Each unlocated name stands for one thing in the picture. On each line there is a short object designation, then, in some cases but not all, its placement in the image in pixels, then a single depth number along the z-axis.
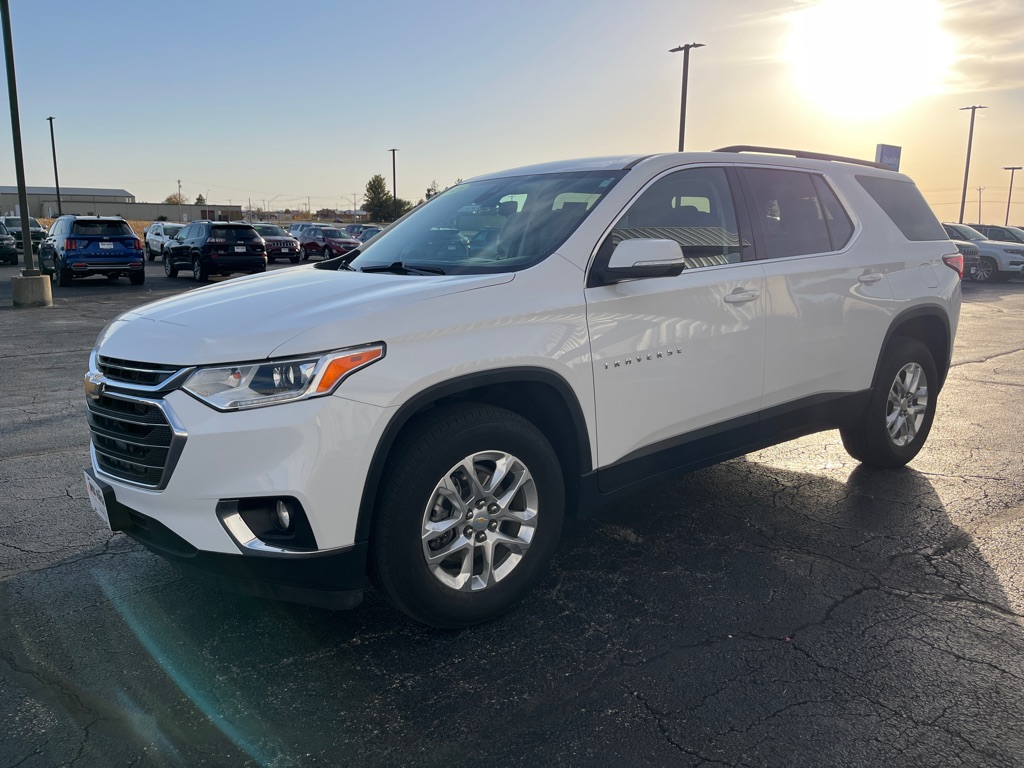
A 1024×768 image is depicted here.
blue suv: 19.16
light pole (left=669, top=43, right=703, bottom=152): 29.78
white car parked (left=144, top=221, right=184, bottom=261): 32.34
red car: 33.59
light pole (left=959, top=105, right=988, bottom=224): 49.50
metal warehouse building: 97.19
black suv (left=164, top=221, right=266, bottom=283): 20.53
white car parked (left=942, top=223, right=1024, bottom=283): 24.66
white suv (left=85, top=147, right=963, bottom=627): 2.77
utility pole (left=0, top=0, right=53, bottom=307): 14.56
